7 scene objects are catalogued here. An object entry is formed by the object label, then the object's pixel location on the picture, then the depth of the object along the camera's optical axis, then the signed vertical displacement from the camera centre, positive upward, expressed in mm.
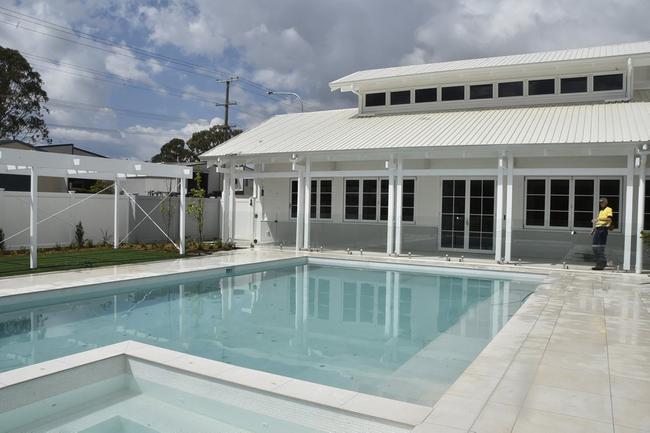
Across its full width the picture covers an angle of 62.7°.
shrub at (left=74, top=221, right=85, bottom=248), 16203 -947
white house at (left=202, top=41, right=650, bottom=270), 13484 +1505
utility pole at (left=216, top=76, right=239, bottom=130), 41906 +8465
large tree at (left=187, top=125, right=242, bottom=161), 53594 +6870
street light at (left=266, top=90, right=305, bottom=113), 29275 +6363
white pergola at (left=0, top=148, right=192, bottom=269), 10984 +867
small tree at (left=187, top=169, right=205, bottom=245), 17969 -35
